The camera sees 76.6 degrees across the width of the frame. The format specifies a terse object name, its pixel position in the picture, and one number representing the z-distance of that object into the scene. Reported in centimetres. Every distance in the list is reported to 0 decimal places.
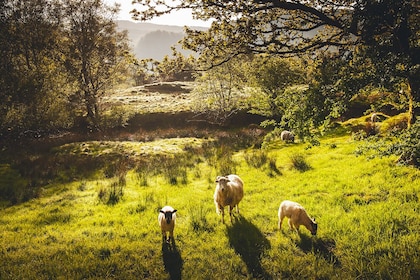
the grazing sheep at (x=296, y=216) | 666
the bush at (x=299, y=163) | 1197
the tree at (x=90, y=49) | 2589
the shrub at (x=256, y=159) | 1368
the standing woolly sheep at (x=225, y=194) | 802
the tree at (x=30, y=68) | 1920
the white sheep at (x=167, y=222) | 694
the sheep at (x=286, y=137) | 1991
